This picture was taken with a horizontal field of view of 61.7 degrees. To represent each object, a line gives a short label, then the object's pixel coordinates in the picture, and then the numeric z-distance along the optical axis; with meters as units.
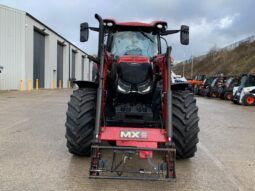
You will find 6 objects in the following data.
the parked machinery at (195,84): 21.34
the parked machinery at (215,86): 17.74
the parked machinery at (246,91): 13.11
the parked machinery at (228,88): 15.89
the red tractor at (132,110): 2.98
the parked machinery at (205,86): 19.27
